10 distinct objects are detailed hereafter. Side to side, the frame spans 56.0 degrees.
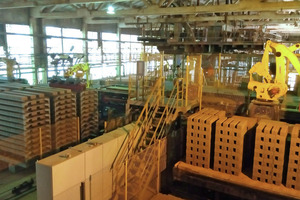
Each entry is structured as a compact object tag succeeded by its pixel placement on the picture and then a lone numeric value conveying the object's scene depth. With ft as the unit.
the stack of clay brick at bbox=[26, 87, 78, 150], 35.78
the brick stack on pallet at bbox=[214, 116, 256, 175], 25.23
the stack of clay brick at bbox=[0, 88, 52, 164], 31.71
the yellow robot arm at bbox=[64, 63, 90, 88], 58.23
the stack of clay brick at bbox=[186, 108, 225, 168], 26.69
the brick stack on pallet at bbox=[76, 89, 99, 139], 42.04
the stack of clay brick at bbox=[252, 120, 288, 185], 23.75
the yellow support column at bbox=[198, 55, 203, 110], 33.67
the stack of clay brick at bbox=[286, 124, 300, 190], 23.38
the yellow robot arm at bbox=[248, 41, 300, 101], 32.55
